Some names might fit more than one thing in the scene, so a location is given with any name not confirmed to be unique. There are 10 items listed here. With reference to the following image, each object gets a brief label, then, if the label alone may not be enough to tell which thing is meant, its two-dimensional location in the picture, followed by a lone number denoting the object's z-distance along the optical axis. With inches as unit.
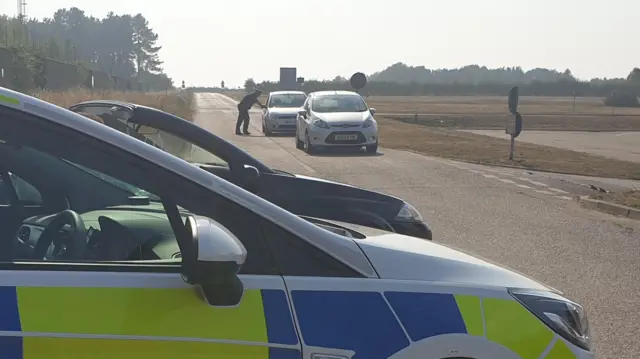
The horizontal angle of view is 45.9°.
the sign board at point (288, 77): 2223.2
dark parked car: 202.4
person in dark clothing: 1072.8
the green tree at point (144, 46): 4763.8
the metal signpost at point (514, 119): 696.4
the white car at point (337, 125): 781.3
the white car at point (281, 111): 1083.3
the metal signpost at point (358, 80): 1205.7
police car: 92.4
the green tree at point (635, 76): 4707.2
